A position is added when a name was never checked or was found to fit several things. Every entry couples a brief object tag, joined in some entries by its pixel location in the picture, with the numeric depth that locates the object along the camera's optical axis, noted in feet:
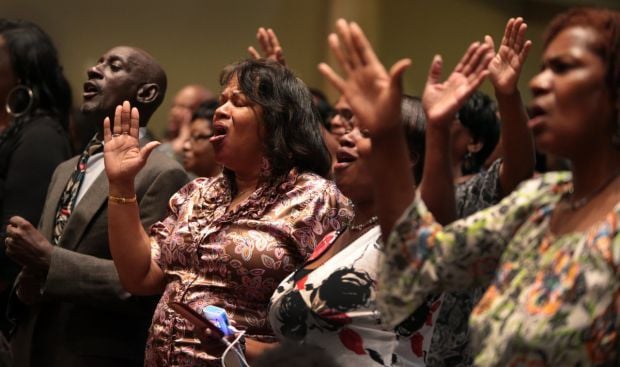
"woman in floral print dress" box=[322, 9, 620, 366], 6.07
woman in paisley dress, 10.16
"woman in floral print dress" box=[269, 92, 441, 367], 8.59
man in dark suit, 11.82
